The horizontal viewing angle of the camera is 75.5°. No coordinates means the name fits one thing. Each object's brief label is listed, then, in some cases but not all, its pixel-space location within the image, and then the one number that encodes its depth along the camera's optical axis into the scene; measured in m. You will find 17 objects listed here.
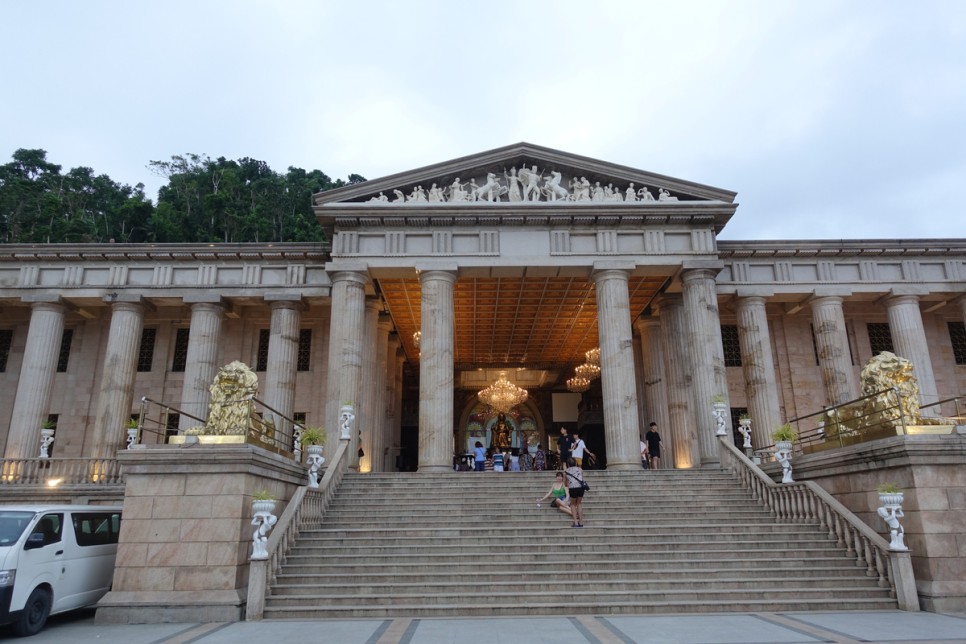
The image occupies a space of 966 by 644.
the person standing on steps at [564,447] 20.52
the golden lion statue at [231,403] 12.13
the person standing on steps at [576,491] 13.50
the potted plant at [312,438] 16.34
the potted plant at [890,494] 10.56
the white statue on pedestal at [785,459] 14.55
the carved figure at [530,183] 22.94
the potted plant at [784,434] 15.75
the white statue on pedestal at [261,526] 10.68
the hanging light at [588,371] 29.12
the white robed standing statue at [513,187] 22.91
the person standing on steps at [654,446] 21.69
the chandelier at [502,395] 28.19
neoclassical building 22.02
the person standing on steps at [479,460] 23.75
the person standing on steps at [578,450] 18.47
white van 9.09
